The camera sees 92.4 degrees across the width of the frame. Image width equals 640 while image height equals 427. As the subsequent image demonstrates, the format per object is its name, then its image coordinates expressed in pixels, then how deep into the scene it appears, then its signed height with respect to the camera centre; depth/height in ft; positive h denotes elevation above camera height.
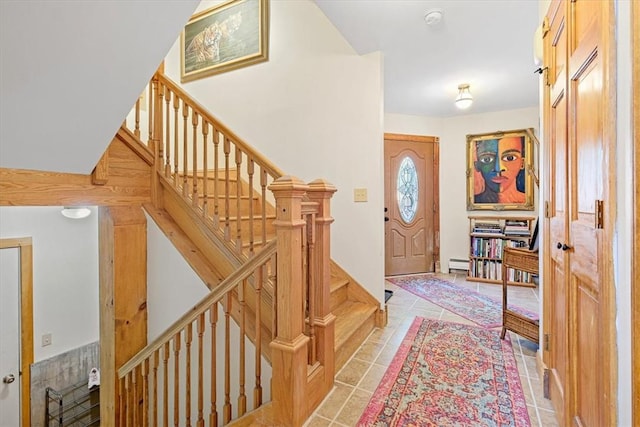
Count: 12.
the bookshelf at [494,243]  13.42 -1.42
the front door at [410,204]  14.84 +0.40
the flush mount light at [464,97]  11.82 +4.42
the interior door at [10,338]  10.05 -4.12
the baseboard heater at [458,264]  15.16 -2.59
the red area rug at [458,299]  9.46 -3.22
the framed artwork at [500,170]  13.97 +1.95
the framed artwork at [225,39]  10.21 +6.24
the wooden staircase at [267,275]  4.91 -1.20
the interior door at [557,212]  4.48 -0.01
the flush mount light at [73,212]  11.25 +0.08
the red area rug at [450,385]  5.10 -3.37
